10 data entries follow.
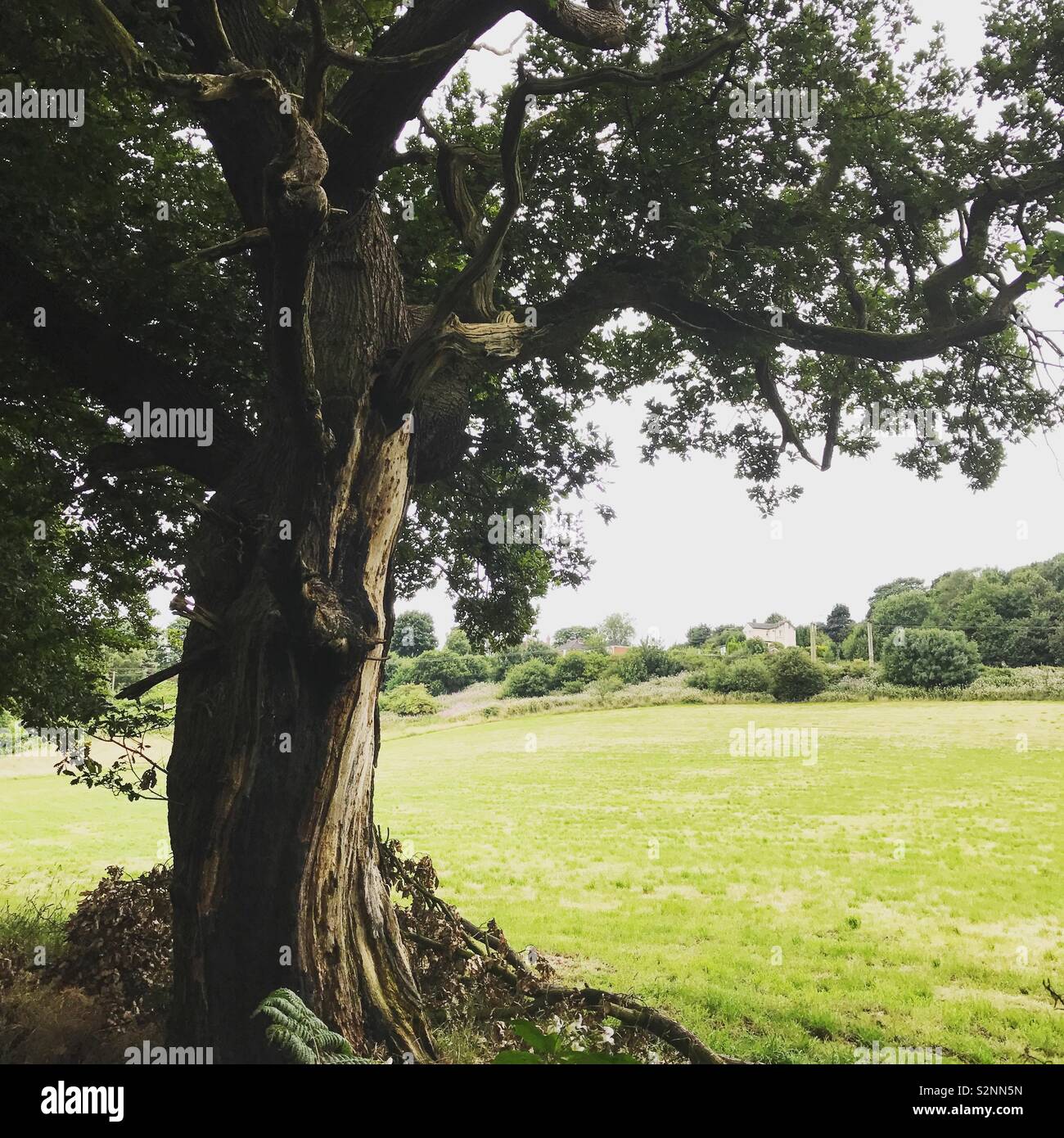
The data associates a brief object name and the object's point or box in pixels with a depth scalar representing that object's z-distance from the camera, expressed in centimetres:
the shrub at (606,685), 4296
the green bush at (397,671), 5284
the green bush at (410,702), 4384
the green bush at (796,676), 3825
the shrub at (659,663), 4522
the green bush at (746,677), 3948
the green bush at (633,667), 4506
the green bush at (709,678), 4032
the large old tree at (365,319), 440
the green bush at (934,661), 3969
